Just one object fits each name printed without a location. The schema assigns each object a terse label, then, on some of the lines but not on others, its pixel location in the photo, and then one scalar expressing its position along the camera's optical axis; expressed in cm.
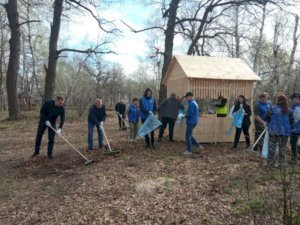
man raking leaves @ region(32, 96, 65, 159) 575
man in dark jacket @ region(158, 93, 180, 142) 713
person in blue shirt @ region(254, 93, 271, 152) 569
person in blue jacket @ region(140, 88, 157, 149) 646
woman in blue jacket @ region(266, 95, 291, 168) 455
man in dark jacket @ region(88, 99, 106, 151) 623
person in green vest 722
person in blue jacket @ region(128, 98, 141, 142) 723
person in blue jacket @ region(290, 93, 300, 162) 512
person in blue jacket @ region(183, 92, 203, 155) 580
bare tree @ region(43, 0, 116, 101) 1075
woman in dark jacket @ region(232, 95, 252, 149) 643
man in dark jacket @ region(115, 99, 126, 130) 980
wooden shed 710
